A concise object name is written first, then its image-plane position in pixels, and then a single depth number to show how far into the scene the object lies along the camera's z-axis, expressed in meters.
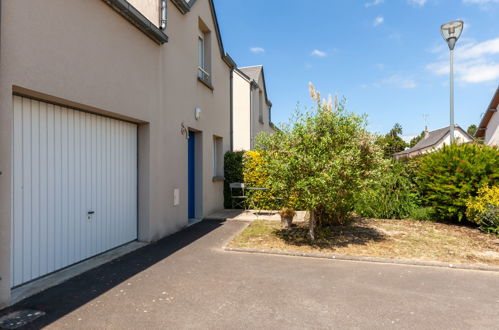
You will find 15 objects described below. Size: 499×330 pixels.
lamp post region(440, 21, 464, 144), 8.93
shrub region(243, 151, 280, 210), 10.48
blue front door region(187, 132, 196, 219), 9.13
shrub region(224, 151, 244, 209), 11.05
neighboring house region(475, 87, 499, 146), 16.92
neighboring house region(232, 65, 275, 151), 14.10
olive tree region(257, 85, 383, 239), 5.64
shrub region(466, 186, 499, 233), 7.00
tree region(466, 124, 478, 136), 74.40
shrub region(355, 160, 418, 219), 9.08
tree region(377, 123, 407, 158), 43.69
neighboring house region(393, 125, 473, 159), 34.33
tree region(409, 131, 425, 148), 51.79
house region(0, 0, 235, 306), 3.65
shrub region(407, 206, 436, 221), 8.84
